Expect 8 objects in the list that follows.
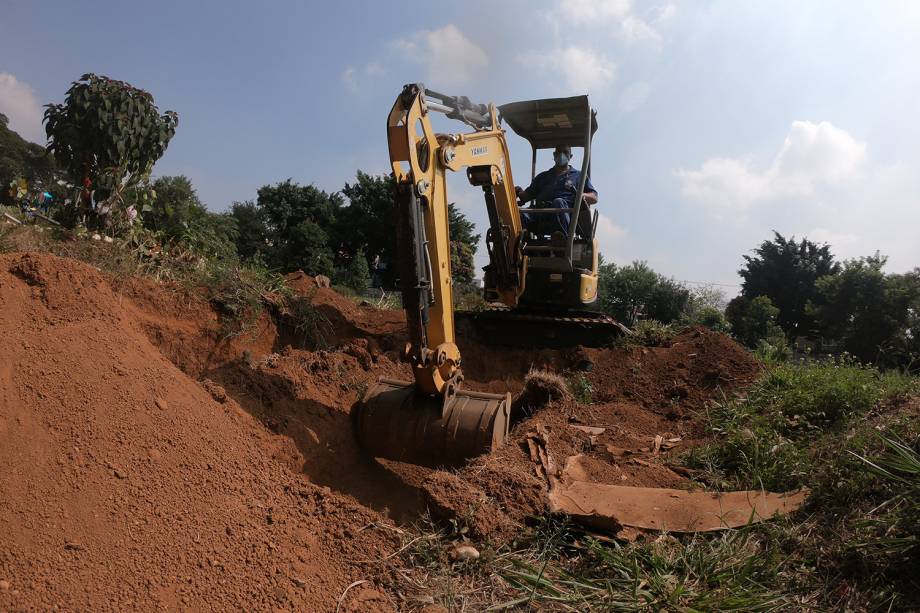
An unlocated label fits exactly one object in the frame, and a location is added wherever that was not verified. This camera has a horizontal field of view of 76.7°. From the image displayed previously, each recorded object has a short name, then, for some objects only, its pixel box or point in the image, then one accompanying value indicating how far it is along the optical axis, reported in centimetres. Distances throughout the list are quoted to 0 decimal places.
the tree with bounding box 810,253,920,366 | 1795
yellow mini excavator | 417
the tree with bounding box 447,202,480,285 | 1736
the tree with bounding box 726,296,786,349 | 2048
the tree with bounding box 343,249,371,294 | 1595
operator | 756
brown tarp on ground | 342
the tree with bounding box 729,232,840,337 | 2670
